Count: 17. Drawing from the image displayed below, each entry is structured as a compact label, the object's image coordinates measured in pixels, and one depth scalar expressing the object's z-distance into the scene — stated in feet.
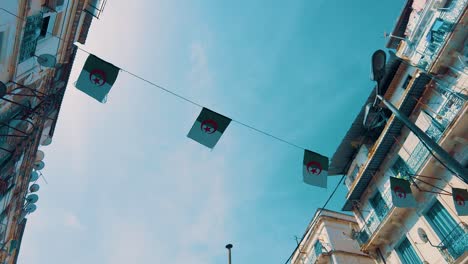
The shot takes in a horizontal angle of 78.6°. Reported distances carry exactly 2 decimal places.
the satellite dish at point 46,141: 69.46
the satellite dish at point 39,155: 64.66
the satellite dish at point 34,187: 72.89
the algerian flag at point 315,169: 34.04
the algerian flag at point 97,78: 28.35
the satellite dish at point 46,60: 40.73
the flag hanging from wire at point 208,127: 30.91
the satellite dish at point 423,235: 49.29
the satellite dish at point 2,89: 31.19
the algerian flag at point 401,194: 38.40
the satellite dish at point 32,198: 67.25
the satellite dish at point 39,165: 69.46
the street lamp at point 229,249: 57.33
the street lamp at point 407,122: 18.66
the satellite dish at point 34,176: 64.05
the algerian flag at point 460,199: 38.34
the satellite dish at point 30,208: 68.41
